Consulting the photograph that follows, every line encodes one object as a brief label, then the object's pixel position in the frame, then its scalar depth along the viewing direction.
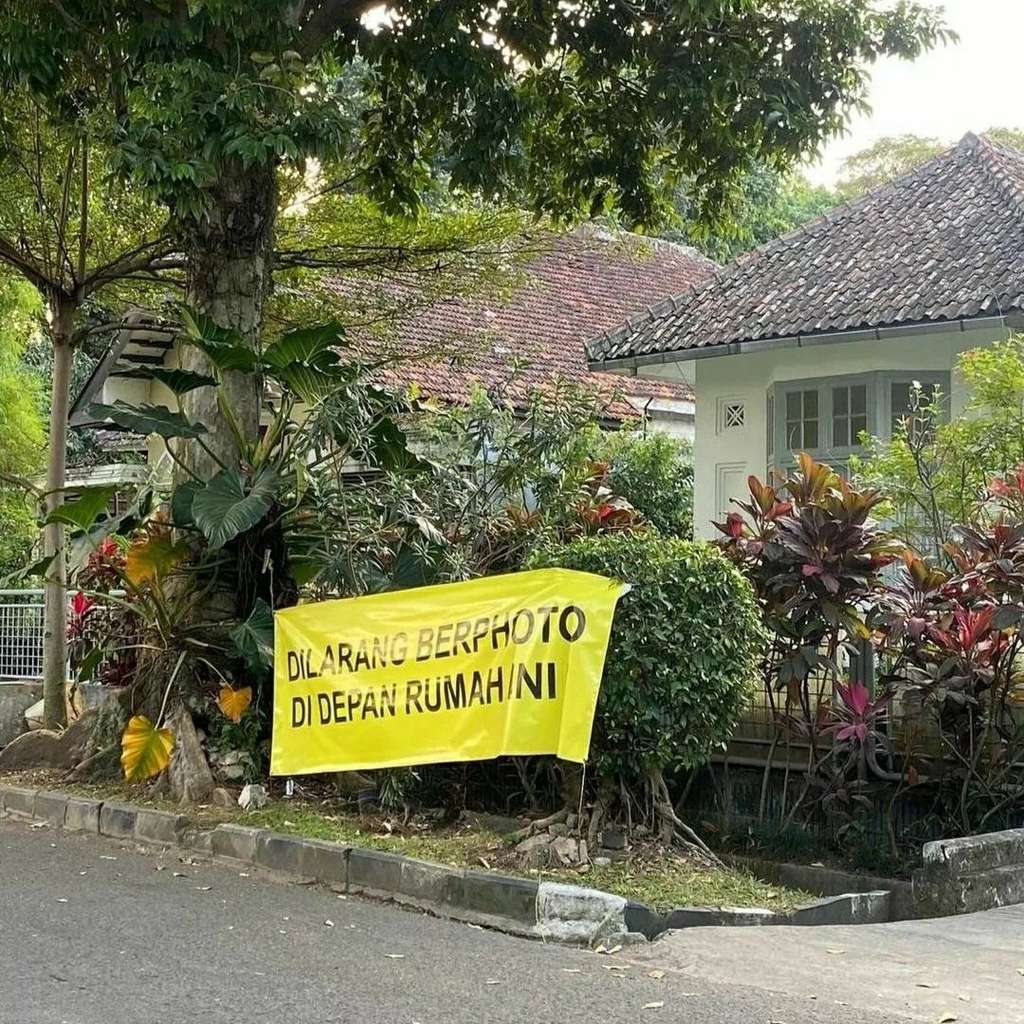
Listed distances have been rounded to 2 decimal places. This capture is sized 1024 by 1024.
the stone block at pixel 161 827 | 8.50
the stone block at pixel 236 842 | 7.89
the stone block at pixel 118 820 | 8.90
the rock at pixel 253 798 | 8.73
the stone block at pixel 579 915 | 6.23
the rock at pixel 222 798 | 8.92
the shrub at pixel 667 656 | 7.18
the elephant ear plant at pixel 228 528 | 9.05
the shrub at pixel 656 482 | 16.38
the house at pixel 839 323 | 12.84
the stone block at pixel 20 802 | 9.85
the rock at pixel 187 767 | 9.12
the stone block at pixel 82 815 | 9.20
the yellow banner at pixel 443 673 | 7.02
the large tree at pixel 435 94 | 8.63
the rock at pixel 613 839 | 7.34
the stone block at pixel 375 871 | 7.06
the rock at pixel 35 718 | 12.48
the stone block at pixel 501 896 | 6.41
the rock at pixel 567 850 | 7.05
